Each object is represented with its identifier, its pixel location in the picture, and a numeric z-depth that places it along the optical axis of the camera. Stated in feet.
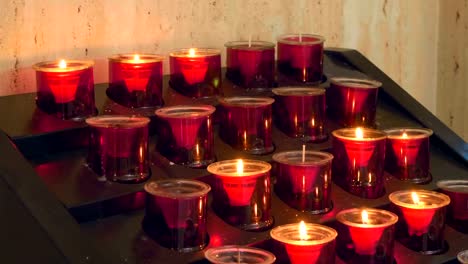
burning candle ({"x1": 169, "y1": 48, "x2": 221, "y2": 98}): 5.65
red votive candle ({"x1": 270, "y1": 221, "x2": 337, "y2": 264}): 4.98
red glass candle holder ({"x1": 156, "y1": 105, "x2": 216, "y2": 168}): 5.28
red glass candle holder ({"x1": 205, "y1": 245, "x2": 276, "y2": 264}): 4.89
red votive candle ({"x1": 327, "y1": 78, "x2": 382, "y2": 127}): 5.81
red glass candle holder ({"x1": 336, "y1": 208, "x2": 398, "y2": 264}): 5.15
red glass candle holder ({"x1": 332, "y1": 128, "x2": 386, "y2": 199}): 5.47
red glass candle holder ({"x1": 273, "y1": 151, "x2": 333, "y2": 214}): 5.29
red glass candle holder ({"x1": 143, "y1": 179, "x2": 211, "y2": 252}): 4.96
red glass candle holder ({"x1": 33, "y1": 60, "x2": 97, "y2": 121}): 5.31
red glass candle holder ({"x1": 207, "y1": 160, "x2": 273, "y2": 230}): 5.14
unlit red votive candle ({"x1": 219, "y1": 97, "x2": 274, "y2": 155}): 5.47
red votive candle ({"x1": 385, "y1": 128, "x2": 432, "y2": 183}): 5.67
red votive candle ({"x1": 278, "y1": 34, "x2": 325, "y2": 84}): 5.94
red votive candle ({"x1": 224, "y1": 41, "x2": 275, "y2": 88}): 5.82
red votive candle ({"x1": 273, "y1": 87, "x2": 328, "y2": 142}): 5.65
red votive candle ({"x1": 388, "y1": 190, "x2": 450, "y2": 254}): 5.34
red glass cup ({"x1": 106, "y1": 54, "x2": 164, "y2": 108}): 5.47
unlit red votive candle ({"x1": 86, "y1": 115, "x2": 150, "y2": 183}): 5.14
